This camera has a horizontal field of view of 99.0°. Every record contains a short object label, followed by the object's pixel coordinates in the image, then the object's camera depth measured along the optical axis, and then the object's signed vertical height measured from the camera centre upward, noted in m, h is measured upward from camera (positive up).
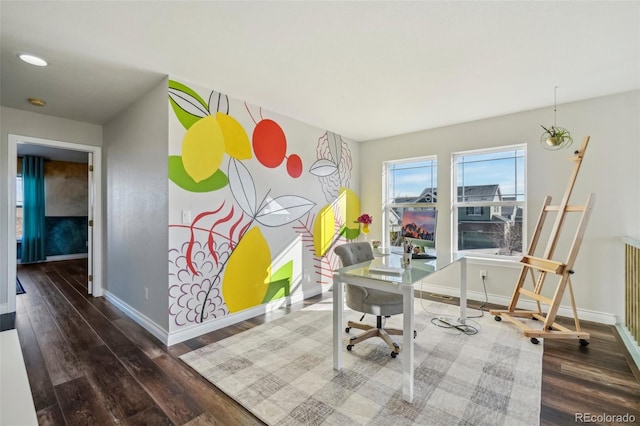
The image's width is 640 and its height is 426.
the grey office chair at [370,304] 2.32 -0.80
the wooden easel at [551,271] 2.50 -0.56
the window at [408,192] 4.34 +0.34
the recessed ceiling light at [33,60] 2.27 +1.30
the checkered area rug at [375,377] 1.69 -1.24
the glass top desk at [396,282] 1.80 -0.51
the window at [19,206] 6.38 +0.16
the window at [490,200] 3.65 +0.17
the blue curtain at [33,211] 6.27 +0.04
